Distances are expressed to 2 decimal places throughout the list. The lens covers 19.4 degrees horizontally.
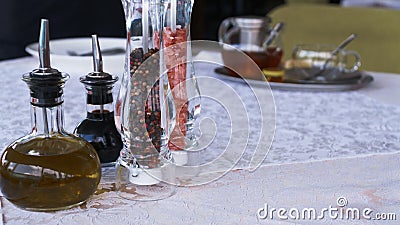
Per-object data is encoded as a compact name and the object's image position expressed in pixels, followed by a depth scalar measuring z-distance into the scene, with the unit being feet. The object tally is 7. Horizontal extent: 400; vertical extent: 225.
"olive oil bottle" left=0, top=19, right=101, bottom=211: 3.49
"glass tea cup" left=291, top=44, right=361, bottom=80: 5.61
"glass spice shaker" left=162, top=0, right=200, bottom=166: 3.89
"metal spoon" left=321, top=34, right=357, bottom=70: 5.60
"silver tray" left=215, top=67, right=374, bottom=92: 5.32
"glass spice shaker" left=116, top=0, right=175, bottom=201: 3.71
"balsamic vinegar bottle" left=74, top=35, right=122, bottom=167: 3.81
